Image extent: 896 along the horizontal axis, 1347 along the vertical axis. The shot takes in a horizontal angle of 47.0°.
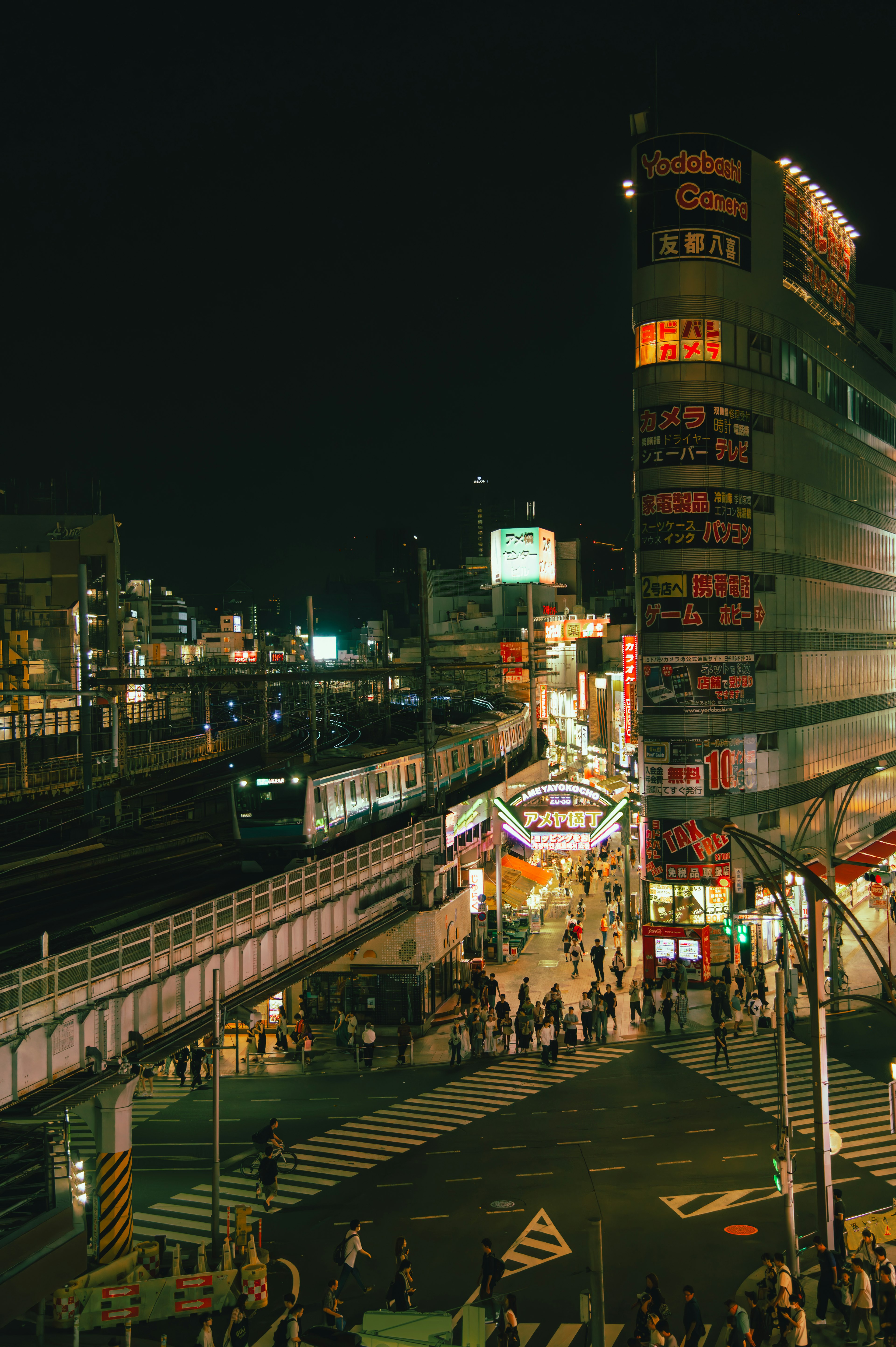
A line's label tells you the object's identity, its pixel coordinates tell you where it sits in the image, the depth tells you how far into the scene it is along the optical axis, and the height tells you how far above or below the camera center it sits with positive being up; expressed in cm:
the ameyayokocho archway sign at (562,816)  3778 -558
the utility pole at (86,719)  3147 -146
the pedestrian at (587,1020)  3123 -1078
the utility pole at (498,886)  3819 -823
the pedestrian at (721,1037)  2856 -1041
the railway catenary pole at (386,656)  6581 +88
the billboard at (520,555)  14250 +1545
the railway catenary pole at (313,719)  3656 -182
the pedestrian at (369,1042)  2834 -1030
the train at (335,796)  3039 -427
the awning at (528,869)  4156 -828
